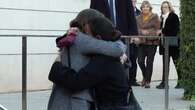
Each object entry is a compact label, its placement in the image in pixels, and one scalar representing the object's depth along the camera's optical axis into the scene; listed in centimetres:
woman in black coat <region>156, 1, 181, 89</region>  2471
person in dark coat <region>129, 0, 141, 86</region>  1738
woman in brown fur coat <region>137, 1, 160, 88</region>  2490
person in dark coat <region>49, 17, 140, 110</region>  851
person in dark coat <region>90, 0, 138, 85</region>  1429
